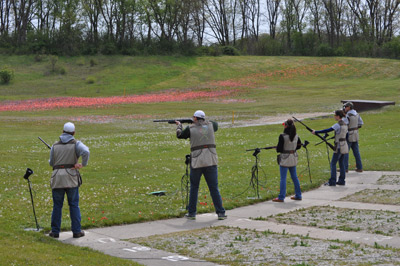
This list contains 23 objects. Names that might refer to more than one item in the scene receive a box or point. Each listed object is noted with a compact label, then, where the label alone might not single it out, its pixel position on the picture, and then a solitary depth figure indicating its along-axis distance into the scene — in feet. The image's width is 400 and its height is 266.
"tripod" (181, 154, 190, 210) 40.50
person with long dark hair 45.06
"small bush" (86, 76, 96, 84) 233.14
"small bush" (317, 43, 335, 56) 301.63
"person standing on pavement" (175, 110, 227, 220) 37.99
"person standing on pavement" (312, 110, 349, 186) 52.65
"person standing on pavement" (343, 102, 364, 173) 59.21
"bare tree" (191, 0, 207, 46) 339.75
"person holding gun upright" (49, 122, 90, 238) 32.73
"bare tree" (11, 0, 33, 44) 299.99
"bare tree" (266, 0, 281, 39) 368.27
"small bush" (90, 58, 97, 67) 262.92
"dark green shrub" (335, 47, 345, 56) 302.86
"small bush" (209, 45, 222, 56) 296.51
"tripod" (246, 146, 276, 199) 46.62
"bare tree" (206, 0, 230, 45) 359.05
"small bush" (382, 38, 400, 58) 285.84
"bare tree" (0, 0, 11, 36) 325.62
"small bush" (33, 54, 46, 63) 266.98
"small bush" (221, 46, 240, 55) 305.38
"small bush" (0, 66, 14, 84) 224.74
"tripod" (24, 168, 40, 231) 33.73
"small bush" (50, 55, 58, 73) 252.40
